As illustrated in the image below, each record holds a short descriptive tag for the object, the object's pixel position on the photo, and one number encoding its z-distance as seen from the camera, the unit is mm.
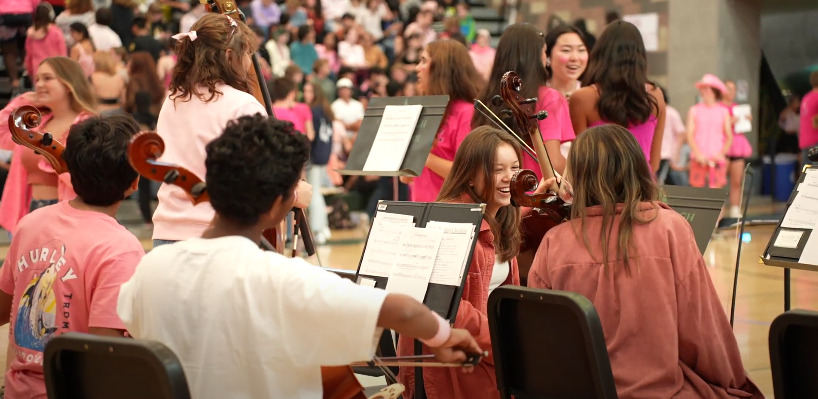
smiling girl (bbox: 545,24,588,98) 4777
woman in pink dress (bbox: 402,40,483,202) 4547
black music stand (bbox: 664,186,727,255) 3758
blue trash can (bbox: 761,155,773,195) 14164
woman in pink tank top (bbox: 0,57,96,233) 4531
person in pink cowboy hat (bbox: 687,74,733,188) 11117
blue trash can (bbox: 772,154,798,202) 13891
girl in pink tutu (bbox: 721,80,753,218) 11211
